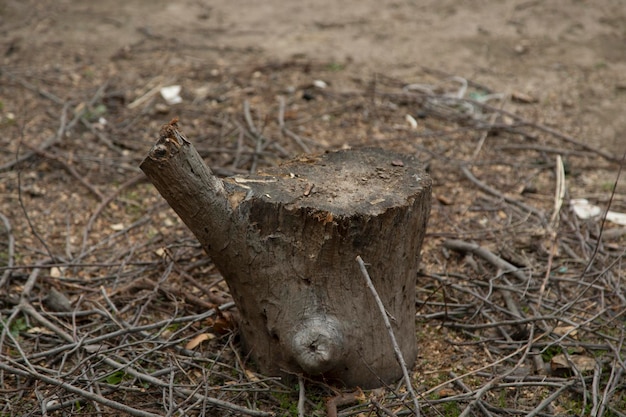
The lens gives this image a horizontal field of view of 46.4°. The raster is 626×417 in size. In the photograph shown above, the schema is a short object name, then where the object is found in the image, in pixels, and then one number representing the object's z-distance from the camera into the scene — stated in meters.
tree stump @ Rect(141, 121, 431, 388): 2.29
